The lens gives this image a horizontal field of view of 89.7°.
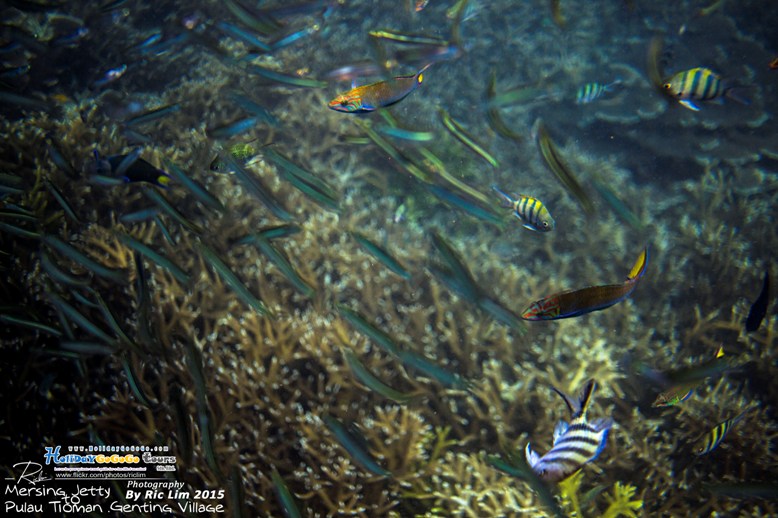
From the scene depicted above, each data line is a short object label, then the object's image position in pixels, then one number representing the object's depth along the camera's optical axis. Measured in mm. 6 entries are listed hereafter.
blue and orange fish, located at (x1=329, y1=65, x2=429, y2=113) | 2586
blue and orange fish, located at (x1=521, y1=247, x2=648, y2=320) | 1788
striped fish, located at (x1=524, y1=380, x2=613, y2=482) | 1901
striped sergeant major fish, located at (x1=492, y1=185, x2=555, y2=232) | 2994
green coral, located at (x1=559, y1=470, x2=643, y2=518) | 3031
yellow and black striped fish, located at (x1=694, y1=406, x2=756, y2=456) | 2754
